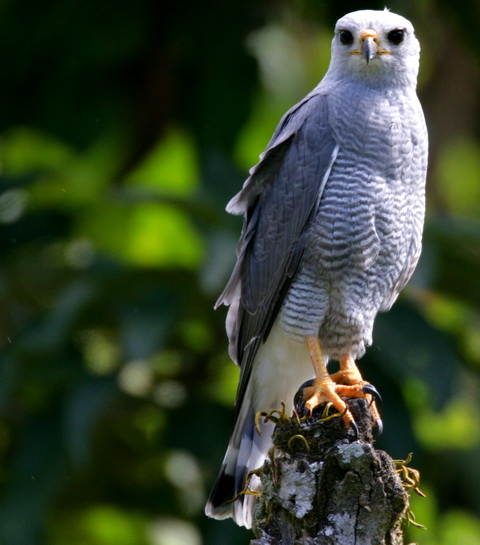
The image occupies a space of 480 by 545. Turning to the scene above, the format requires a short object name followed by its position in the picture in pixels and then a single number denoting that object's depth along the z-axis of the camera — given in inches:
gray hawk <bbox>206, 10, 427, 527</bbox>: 324.2
